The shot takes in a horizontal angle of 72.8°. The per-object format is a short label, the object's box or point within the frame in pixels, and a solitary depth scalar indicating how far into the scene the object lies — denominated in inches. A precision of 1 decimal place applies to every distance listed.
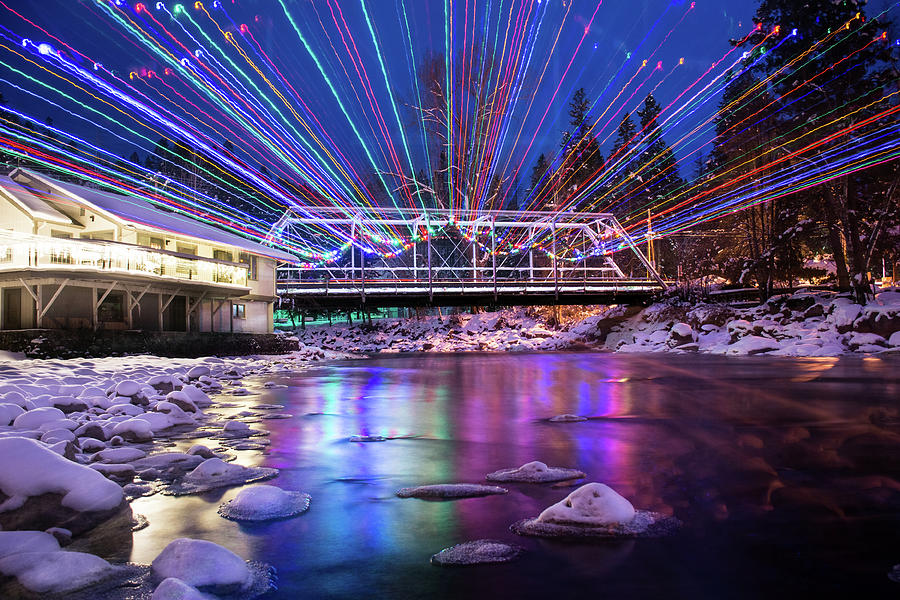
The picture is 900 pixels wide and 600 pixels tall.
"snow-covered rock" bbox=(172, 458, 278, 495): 196.6
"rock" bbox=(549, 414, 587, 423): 349.1
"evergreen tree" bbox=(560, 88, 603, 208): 2817.4
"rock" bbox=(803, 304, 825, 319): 1179.3
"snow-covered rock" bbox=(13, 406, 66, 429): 258.2
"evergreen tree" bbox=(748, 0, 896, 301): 1150.3
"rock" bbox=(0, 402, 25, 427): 263.9
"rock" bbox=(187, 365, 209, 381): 587.4
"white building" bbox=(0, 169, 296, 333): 914.1
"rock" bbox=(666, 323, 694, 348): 1318.9
